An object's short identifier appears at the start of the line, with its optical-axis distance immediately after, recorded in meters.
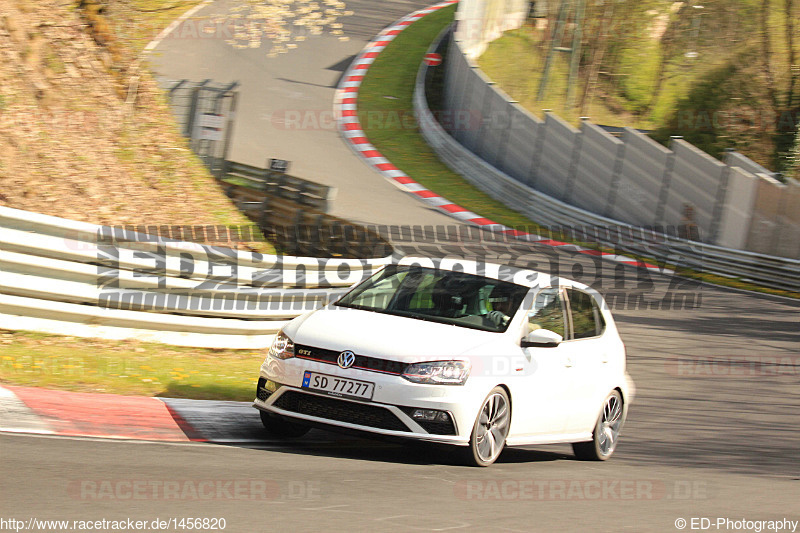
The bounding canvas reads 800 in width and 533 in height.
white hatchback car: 14.15
